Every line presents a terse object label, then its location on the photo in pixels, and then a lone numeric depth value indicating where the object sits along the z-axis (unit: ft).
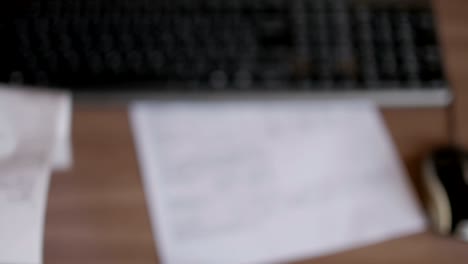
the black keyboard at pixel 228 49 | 3.68
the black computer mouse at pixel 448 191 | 3.49
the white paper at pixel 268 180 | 3.51
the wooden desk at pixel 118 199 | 3.50
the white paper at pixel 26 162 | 3.31
